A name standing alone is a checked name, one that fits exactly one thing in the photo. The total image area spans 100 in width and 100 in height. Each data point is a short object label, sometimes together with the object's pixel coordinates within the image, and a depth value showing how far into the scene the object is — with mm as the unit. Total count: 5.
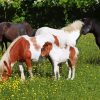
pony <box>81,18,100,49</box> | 17344
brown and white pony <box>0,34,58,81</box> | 13789
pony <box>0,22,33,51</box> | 20672
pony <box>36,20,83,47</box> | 16609
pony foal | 14219
